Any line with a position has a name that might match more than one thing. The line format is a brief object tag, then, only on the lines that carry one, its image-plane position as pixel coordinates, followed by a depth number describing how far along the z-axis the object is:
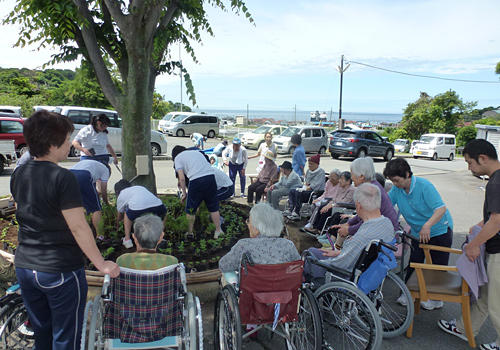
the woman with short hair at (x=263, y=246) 2.79
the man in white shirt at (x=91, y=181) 4.34
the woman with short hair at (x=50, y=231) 1.97
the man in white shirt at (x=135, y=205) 4.07
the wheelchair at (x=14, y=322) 2.44
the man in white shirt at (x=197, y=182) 4.69
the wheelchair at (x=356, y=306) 2.69
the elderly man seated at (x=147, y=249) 2.47
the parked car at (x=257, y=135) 20.84
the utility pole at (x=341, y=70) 28.60
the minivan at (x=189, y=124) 25.84
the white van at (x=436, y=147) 22.89
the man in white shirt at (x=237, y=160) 8.51
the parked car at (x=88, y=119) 13.84
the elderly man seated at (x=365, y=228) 3.07
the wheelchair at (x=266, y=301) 2.55
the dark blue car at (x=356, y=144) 18.53
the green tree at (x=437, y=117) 34.47
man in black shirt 2.78
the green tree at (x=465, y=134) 31.06
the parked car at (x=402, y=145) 28.74
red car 11.41
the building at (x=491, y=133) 17.84
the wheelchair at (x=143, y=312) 2.35
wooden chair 3.14
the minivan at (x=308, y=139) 19.02
